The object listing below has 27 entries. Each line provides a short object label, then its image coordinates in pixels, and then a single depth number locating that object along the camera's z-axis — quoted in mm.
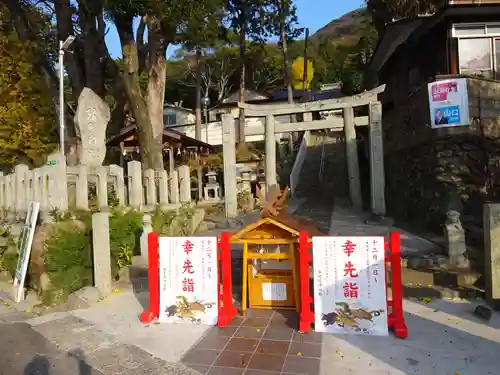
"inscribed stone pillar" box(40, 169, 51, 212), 8109
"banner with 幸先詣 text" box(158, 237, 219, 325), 5477
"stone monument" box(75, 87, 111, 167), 10289
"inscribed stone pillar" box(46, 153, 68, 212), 8008
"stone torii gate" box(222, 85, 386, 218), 13367
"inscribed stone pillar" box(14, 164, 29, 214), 9672
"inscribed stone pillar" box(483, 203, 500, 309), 5457
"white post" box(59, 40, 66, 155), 13048
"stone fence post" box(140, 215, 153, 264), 8227
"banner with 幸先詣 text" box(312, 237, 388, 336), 4840
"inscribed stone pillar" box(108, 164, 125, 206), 10070
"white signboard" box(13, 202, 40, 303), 7188
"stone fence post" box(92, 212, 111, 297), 6887
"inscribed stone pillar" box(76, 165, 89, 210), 8633
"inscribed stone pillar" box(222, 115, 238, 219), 13867
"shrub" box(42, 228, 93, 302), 6969
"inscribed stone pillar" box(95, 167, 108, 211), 9156
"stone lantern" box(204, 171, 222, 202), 20938
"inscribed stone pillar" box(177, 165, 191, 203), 13070
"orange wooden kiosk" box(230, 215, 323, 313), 5562
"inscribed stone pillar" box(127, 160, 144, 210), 10359
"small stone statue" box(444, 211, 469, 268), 7023
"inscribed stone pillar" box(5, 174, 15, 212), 10398
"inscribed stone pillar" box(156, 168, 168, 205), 11672
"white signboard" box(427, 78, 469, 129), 10180
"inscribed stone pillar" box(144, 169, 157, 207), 11297
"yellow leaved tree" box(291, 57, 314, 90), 46106
